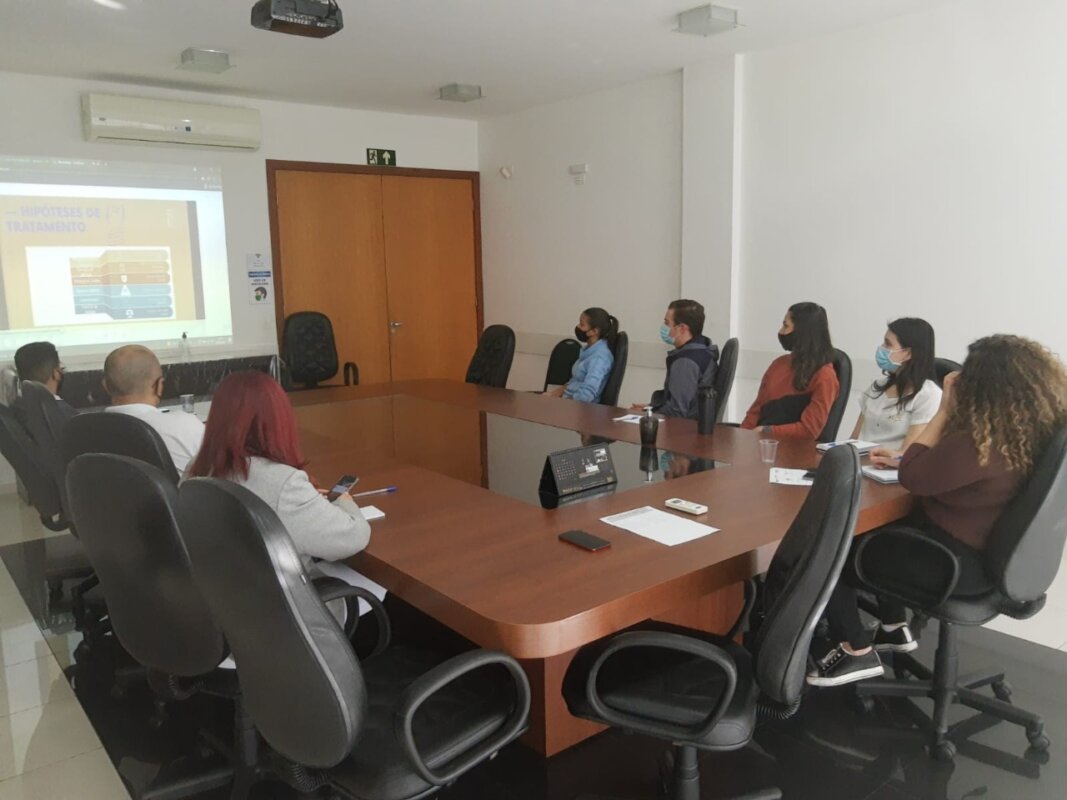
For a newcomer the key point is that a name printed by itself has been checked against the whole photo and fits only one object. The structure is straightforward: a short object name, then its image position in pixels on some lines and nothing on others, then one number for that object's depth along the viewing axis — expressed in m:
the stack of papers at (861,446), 2.90
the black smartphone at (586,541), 1.98
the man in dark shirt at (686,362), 3.98
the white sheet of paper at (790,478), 2.57
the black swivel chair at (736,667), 1.63
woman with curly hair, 2.13
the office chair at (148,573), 1.80
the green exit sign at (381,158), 6.67
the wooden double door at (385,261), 6.41
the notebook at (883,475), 2.55
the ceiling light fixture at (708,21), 4.11
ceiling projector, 3.28
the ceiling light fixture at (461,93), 5.76
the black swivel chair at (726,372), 4.07
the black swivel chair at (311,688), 1.40
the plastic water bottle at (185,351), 5.96
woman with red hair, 1.88
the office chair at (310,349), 6.29
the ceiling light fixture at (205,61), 4.71
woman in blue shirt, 4.64
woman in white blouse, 3.08
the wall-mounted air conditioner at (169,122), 5.28
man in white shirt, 2.84
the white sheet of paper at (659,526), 2.07
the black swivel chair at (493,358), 5.38
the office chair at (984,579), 2.09
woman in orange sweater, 3.45
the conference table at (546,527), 1.71
